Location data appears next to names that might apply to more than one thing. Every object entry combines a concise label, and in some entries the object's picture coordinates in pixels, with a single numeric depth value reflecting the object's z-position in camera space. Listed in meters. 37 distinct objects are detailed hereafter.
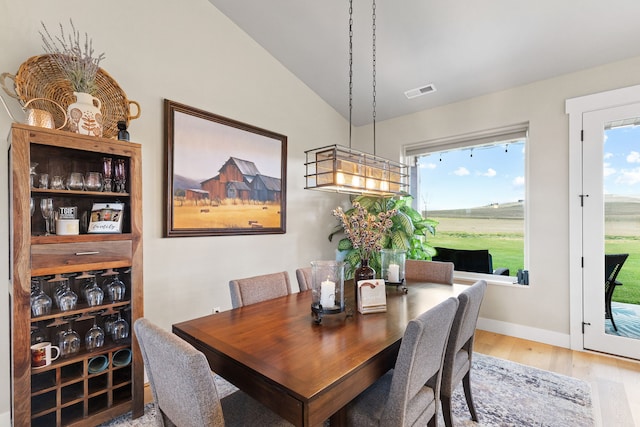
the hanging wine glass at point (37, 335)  1.76
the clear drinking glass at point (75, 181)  1.88
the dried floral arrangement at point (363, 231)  1.93
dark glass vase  1.94
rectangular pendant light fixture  1.86
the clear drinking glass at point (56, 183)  1.82
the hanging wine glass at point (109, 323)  2.02
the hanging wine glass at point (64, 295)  1.80
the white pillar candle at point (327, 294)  1.65
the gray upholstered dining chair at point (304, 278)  2.38
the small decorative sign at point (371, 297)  1.72
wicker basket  1.77
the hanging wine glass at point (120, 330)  2.01
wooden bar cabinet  1.58
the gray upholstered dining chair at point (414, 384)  1.17
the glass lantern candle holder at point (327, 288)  1.65
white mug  1.65
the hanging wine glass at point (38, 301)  1.70
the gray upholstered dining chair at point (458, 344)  1.66
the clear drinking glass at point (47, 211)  1.81
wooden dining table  1.00
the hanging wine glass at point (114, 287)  1.99
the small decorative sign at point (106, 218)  1.93
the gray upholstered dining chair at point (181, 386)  0.95
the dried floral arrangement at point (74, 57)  1.86
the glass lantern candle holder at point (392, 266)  2.32
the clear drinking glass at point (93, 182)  1.94
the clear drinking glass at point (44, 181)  1.79
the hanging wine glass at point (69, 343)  1.81
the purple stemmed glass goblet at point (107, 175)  2.01
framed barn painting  2.53
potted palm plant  3.51
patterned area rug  1.96
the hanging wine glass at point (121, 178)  2.03
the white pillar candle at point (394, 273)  2.31
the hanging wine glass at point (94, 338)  1.89
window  3.47
